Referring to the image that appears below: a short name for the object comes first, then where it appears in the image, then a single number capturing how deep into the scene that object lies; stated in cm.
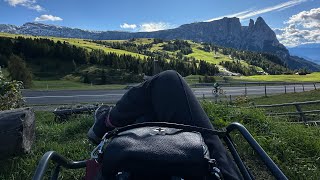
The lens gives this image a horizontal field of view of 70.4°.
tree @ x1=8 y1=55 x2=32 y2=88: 2381
